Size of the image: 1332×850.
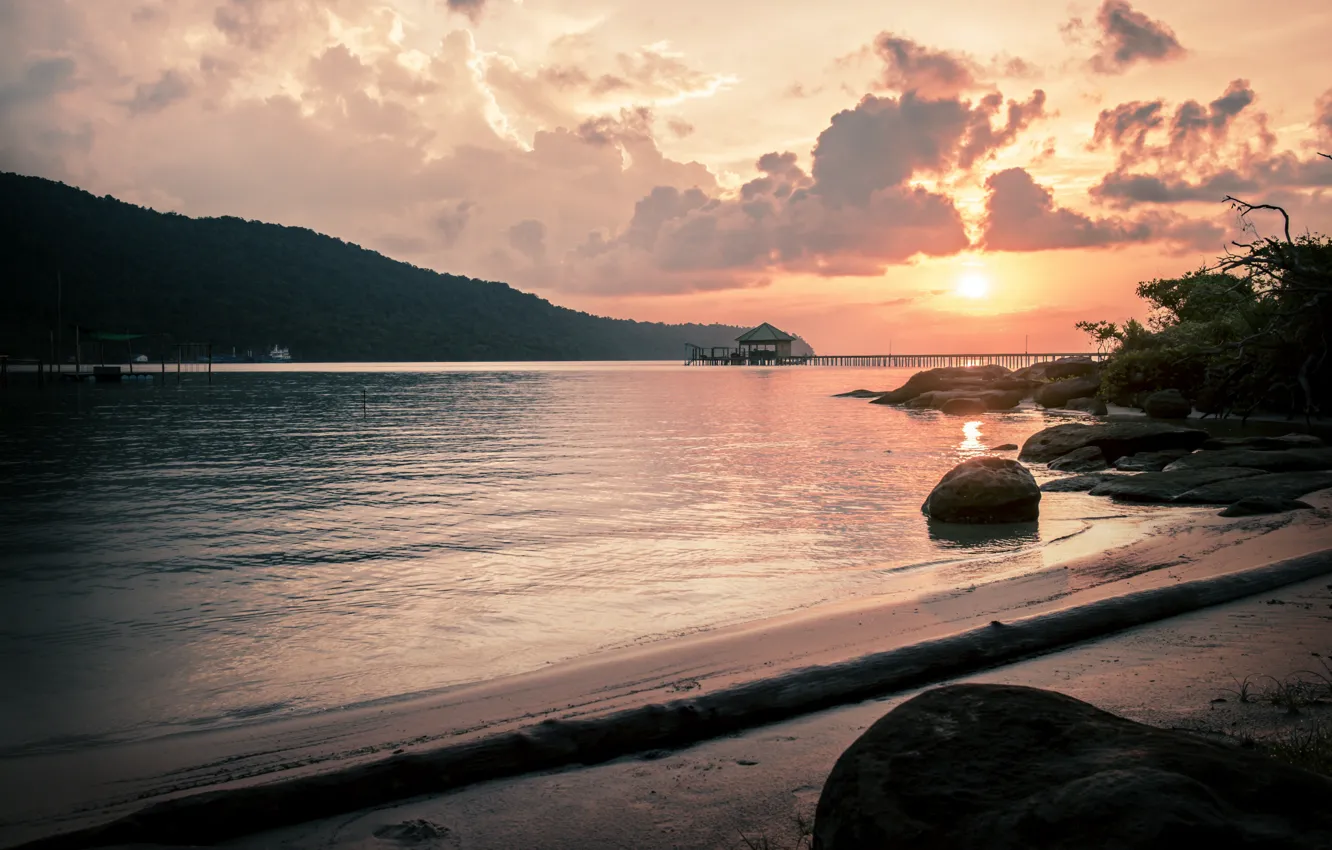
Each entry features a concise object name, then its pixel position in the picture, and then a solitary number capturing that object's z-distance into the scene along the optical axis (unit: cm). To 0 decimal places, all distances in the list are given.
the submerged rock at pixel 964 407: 4484
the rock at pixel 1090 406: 4194
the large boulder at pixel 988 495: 1445
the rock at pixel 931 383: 5362
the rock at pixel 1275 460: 1664
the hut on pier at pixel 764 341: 13725
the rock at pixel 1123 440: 2147
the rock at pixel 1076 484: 1756
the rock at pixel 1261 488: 1437
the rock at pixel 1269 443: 1976
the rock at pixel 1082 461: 2073
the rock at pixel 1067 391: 4684
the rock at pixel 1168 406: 3634
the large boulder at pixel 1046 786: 283
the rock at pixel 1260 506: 1320
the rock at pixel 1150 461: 1991
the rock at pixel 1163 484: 1557
